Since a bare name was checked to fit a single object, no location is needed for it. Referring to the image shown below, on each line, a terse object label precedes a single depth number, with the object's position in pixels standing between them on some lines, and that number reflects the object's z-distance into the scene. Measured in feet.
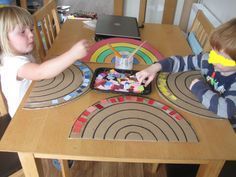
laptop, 4.27
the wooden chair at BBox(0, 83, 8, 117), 3.67
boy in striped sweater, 2.69
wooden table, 2.22
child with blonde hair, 2.79
